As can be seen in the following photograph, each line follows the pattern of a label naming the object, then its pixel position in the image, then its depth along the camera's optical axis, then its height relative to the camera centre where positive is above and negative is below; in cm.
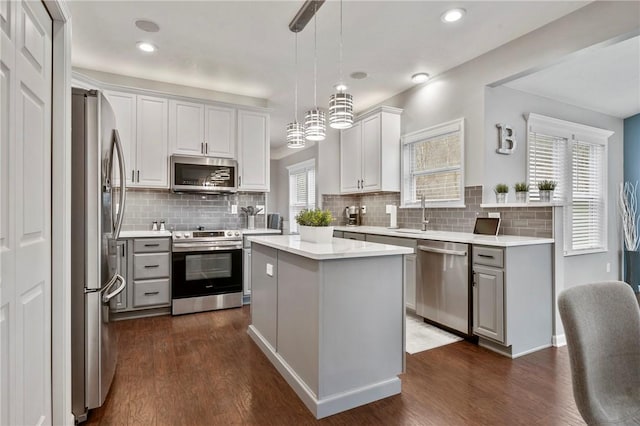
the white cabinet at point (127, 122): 399 +107
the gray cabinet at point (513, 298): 273 -71
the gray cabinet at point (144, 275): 370 -70
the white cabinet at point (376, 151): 473 +88
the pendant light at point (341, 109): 244 +74
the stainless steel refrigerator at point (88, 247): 185 -19
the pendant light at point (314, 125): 264 +69
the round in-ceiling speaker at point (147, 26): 309 +174
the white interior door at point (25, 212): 118 +0
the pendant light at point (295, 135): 301 +69
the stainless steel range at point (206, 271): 387 -69
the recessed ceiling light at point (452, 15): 289 +171
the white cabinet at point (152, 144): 410 +85
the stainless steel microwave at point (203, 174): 422 +49
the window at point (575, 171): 424 +56
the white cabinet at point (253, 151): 464 +86
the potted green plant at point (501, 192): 347 +21
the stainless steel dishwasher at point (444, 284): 306 -70
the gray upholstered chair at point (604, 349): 112 -48
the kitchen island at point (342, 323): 199 -69
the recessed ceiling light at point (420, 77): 423 +171
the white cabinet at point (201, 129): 428 +109
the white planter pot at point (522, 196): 335 +16
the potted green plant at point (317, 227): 257 -11
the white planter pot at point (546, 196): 315 +15
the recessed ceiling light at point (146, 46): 347 +173
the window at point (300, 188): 747 +58
